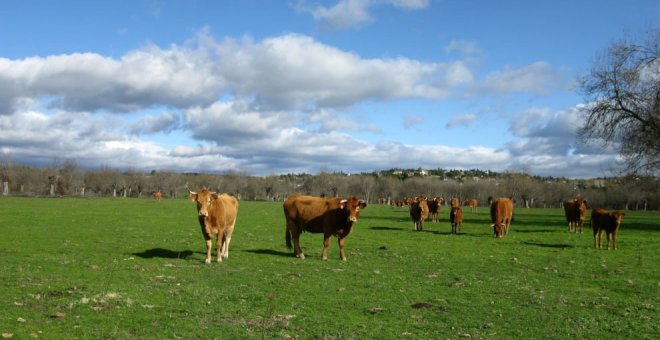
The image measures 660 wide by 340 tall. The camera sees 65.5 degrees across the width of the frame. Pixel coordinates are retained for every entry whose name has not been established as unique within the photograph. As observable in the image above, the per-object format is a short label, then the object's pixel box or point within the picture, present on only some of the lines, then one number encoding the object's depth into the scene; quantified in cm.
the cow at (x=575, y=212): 3294
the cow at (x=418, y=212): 3294
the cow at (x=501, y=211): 2959
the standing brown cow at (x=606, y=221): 2228
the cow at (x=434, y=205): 4188
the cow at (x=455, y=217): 3150
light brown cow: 1592
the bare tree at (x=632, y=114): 3916
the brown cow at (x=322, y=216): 1748
